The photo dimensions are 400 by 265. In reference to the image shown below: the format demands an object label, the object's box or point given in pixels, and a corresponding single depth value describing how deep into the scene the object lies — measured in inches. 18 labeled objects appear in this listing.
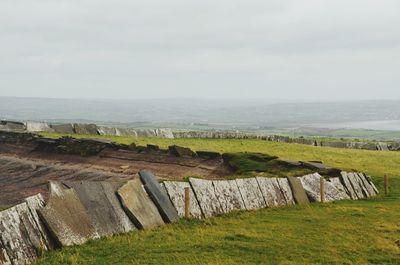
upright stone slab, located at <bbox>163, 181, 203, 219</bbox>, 742.5
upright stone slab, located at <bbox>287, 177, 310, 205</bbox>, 896.3
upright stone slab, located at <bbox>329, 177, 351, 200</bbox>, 984.9
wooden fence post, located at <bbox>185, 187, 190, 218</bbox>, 736.3
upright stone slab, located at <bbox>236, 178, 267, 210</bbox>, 831.1
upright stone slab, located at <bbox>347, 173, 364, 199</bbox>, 1003.9
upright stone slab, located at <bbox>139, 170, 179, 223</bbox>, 714.8
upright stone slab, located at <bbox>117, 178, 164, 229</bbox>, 672.4
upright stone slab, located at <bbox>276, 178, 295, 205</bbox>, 885.5
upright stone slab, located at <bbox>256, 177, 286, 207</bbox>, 860.6
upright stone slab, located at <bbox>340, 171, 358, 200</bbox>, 994.1
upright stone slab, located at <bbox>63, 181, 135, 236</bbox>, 633.6
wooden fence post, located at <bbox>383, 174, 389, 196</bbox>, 1041.8
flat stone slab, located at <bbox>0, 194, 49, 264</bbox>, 525.0
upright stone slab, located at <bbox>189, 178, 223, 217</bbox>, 768.9
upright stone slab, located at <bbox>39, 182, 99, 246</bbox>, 580.2
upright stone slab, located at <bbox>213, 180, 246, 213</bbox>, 797.6
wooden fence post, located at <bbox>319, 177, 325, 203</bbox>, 928.0
